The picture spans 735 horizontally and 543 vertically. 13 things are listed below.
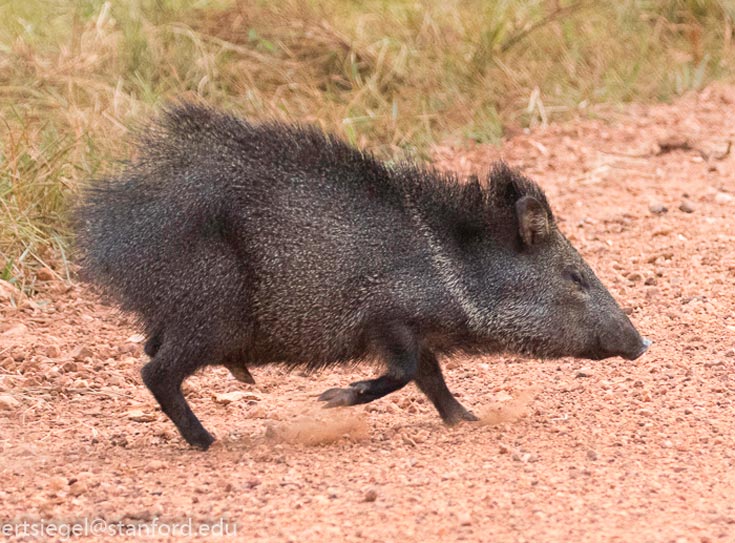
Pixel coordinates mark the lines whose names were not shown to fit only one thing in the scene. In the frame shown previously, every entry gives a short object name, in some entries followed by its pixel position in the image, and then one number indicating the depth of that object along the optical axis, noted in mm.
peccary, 9625
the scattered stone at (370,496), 8070
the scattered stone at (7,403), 10680
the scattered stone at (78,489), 8516
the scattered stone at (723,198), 15789
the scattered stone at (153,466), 9141
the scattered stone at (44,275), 13493
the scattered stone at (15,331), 12148
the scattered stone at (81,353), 11945
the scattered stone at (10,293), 12866
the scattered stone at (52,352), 11953
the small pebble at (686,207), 15555
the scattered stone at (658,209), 15625
